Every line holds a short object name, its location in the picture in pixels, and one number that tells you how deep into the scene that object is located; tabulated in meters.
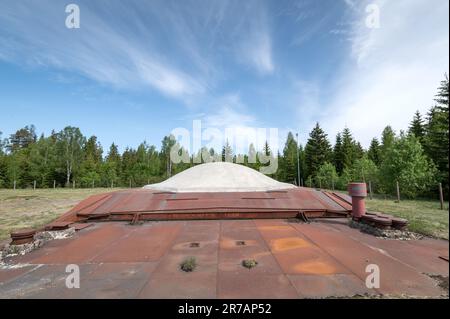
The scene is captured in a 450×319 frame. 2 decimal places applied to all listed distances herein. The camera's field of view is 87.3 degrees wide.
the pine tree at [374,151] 40.91
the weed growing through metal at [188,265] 3.73
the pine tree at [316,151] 43.28
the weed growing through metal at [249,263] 3.81
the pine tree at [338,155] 42.12
